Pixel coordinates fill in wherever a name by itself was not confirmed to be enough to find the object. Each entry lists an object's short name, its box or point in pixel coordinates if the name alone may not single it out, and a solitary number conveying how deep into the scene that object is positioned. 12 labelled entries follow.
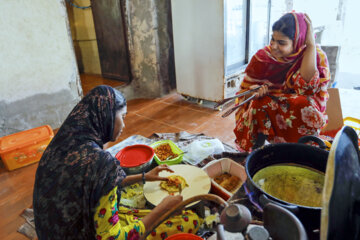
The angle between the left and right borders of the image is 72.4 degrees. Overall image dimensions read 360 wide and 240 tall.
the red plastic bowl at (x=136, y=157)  2.03
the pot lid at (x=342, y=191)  0.58
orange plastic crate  2.51
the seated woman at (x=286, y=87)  1.93
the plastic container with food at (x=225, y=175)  1.81
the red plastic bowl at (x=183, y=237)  1.22
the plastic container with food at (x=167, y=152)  2.19
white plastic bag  2.35
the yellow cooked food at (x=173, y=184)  1.77
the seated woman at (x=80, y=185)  1.05
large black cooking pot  1.07
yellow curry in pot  1.08
